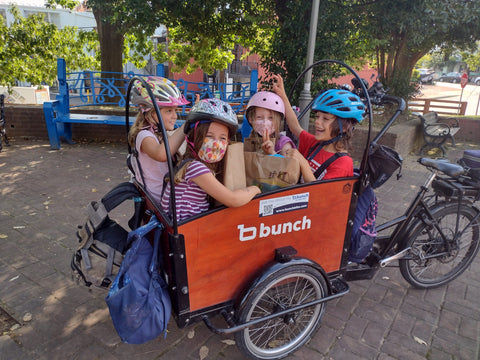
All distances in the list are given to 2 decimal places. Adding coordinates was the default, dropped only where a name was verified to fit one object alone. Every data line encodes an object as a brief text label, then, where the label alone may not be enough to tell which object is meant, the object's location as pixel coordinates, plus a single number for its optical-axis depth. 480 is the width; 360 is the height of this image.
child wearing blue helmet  2.31
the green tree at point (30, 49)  9.14
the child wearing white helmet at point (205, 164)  1.85
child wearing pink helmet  2.59
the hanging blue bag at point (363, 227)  2.48
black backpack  2.10
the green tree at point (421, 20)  6.42
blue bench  7.19
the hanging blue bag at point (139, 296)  1.82
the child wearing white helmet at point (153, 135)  2.28
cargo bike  1.89
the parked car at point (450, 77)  47.69
